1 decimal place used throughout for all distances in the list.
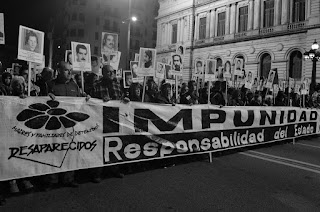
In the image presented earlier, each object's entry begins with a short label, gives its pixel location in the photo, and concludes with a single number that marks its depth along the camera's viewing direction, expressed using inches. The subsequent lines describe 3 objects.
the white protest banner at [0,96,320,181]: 151.6
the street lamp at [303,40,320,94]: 646.3
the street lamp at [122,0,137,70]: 704.1
